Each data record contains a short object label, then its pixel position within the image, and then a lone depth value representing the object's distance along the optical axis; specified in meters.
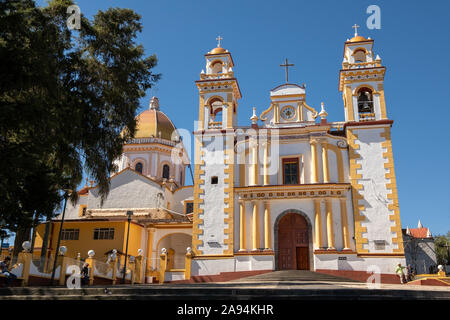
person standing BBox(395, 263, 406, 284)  20.52
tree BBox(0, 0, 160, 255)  10.38
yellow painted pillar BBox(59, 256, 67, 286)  18.28
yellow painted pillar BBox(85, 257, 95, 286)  19.50
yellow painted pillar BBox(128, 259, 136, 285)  22.88
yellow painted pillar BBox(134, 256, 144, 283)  23.75
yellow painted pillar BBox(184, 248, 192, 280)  23.16
